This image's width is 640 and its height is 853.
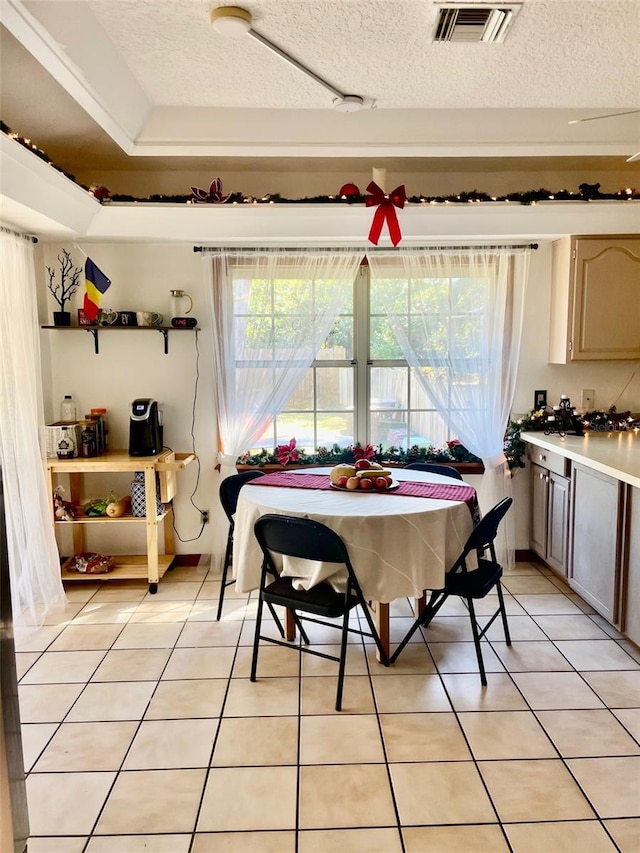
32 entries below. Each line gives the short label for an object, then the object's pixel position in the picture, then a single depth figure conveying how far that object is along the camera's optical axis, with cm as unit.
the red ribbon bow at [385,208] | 325
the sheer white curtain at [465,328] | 400
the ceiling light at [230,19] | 212
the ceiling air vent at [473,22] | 210
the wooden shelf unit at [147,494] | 369
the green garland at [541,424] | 399
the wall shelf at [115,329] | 386
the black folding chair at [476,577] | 269
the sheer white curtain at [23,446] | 329
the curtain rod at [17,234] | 327
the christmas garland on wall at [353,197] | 356
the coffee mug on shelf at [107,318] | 388
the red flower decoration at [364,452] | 405
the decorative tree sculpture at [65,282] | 395
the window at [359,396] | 419
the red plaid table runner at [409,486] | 297
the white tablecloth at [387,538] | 261
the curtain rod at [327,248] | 396
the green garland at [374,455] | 412
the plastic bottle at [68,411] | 398
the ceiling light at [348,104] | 286
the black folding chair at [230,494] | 340
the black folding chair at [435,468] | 360
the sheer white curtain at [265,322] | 399
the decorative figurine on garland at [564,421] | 397
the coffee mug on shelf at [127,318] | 388
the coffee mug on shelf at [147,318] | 390
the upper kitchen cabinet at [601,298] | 378
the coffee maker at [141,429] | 382
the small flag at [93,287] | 376
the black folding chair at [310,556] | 245
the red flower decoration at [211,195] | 355
